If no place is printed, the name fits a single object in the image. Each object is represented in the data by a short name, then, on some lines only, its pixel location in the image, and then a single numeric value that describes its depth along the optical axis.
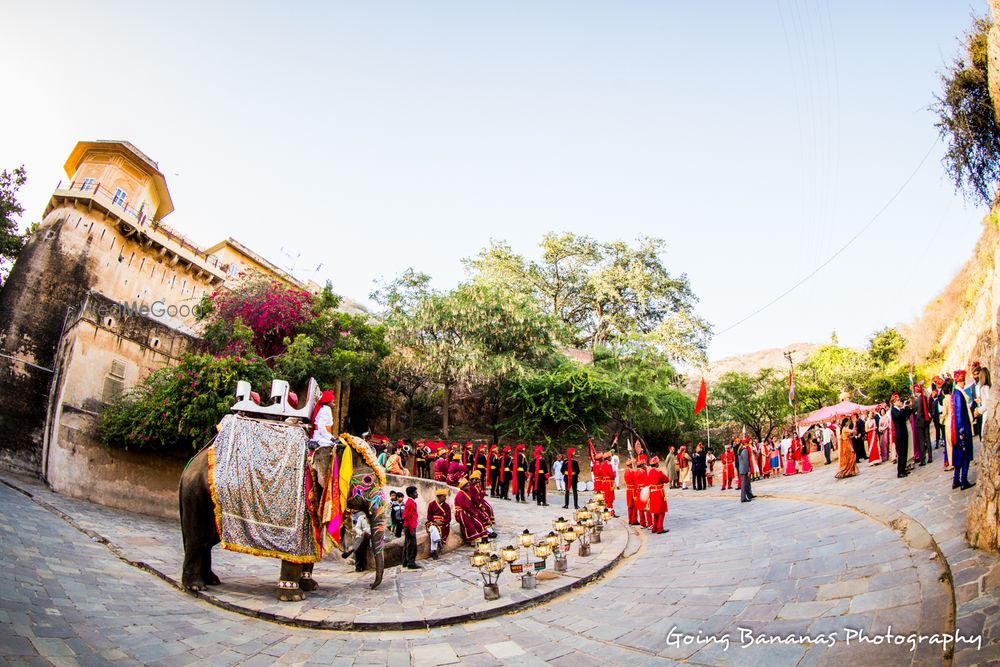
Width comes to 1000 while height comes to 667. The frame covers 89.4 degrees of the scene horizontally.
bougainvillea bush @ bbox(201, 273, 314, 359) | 20.11
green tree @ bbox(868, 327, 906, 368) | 32.50
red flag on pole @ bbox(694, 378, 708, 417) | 23.62
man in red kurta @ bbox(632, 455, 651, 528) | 10.98
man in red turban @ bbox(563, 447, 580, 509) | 15.66
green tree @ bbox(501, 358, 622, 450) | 25.44
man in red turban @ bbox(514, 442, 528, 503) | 16.91
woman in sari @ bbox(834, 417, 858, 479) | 12.32
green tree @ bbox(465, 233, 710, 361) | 33.97
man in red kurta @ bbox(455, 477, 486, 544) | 10.62
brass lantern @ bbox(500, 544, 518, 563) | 6.87
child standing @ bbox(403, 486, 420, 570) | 8.80
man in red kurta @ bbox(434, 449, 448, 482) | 15.98
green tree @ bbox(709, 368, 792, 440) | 32.12
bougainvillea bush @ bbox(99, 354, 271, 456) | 13.20
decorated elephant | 6.80
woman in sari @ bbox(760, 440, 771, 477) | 19.16
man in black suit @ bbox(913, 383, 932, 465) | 10.34
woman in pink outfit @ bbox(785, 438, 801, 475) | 17.80
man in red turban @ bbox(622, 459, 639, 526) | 11.34
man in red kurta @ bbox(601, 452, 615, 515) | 13.50
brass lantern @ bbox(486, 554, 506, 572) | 6.57
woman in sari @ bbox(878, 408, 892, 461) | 13.40
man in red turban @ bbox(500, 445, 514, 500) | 17.25
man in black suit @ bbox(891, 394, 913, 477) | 10.22
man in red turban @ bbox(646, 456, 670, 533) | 10.26
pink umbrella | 18.45
